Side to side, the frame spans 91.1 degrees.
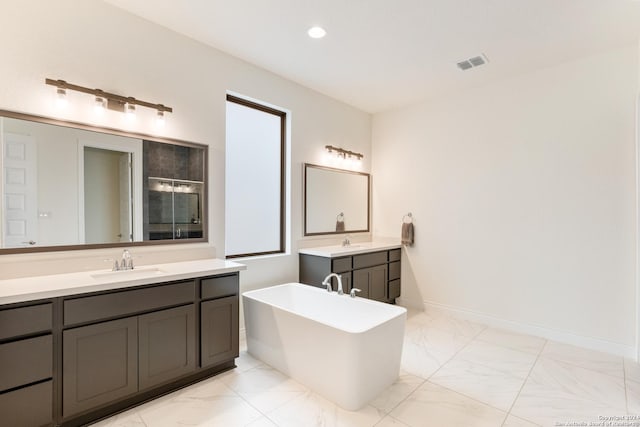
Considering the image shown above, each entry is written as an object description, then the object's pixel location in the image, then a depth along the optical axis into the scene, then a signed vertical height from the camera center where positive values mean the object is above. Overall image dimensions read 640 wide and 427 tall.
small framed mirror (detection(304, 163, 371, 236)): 3.99 +0.13
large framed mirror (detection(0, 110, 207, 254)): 2.06 +0.16
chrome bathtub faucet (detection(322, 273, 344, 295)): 2.86 -0.71
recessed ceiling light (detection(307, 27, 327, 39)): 2.67 +1.53
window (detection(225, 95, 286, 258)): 3.44 +0.35
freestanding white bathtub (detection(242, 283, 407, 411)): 2.11 -0.99
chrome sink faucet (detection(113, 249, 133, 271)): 2.39 -0.42
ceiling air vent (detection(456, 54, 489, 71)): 3.14 +1.53
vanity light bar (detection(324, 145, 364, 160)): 4.20 +0.81
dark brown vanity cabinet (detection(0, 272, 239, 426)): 1.71 -0.89
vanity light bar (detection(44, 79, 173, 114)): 2.17 +0.85
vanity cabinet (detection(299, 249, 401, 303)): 3.61 -0.76
